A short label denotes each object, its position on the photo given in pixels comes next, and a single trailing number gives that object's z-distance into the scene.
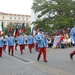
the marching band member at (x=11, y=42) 8.03
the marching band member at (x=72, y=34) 5.52
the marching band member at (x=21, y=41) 8.55
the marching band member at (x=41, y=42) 5.61
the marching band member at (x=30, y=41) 9.28
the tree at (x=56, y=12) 14.12
